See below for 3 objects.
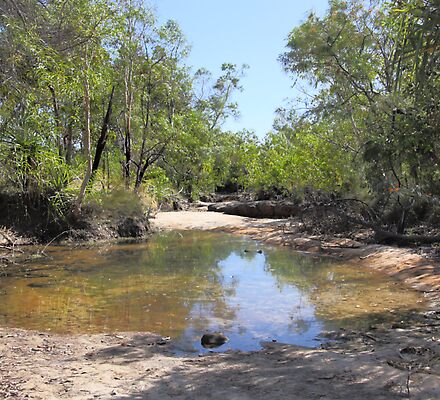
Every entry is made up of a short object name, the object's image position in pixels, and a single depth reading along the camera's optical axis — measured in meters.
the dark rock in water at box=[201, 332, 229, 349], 6.21
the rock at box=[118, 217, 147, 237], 18.84
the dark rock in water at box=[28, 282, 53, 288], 9.75
